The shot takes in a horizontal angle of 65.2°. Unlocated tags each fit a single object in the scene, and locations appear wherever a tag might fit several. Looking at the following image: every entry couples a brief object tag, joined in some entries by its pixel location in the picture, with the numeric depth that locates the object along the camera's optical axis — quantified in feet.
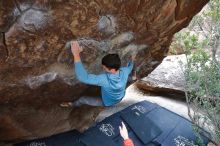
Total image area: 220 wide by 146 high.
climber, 6.66
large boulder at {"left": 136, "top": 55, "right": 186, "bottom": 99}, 12.50
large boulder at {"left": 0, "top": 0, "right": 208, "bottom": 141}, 6.10
